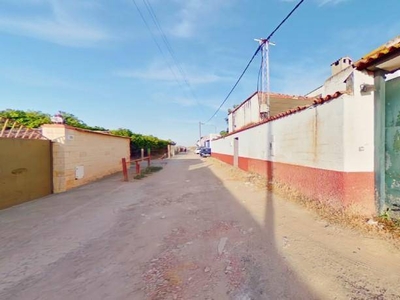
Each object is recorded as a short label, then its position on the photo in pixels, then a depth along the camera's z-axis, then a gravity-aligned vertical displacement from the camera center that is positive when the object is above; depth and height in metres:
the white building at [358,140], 4.10 +0.11
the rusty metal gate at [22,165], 6.10 -0.48
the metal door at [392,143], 4.02 +0.04
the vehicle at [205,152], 36.02 -0.78
